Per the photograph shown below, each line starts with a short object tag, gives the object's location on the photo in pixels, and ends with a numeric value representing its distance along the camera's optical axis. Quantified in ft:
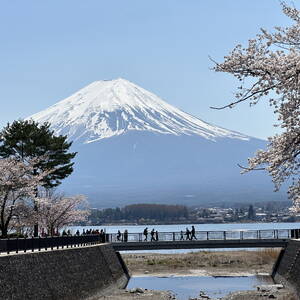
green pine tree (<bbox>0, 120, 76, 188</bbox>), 191.21
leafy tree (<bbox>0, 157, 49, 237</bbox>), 167.53
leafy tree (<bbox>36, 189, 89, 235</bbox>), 204.95
